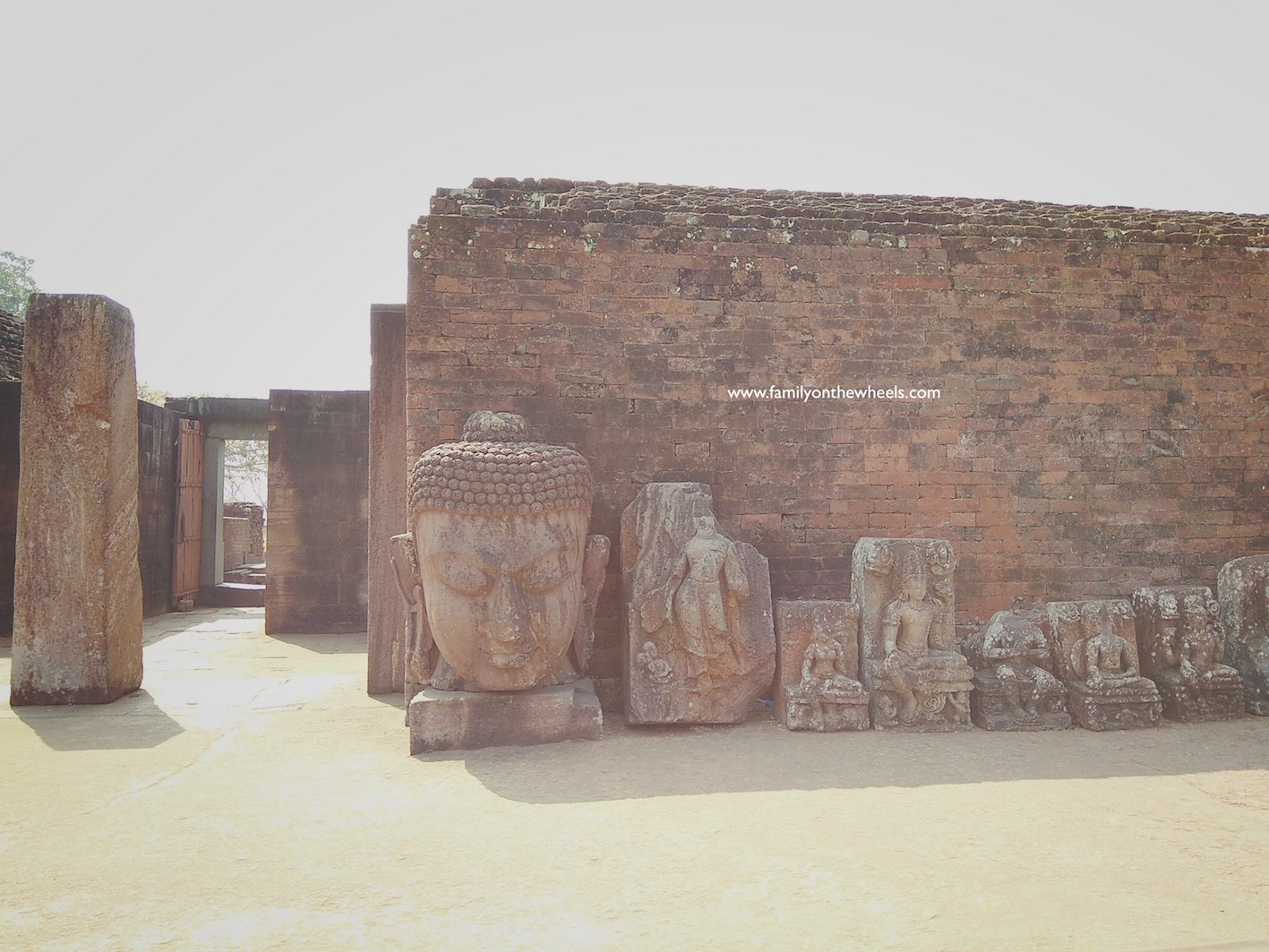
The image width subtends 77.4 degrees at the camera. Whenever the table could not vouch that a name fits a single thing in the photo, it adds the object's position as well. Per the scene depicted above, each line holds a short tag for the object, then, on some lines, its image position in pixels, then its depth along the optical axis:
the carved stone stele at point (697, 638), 4.77
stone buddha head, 4.32
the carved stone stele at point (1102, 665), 4.84
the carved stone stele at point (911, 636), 4.75
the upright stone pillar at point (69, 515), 5.34
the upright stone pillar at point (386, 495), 5.99
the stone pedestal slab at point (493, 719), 4.35
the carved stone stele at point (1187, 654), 5.02
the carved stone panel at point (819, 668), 4.73
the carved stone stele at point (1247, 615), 5.24
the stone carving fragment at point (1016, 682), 4.83
